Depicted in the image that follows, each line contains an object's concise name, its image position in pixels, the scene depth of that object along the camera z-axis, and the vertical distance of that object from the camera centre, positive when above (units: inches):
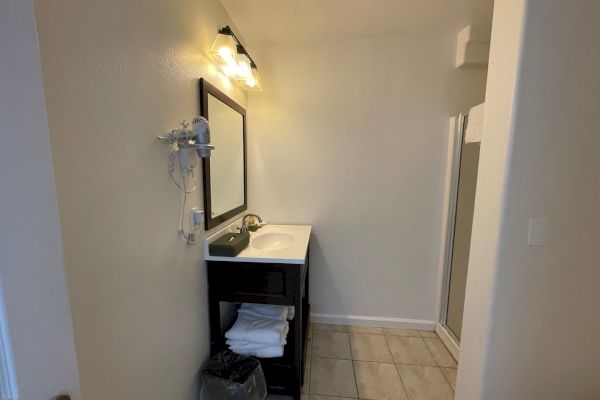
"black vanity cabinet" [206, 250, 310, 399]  57.4 -28.7
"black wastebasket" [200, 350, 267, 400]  49.2 -43.7
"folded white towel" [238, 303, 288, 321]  66.2 -39.0
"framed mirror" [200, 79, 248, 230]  55.2 +1.4
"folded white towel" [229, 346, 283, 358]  59.7 -43.9
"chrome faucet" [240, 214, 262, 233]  80.6 -18.8
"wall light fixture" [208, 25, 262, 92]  54.4 +24.6
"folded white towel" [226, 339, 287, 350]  59.8 -42.4
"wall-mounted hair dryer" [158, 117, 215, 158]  40.9 +4.6
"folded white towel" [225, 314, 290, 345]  59.6 -39.7
